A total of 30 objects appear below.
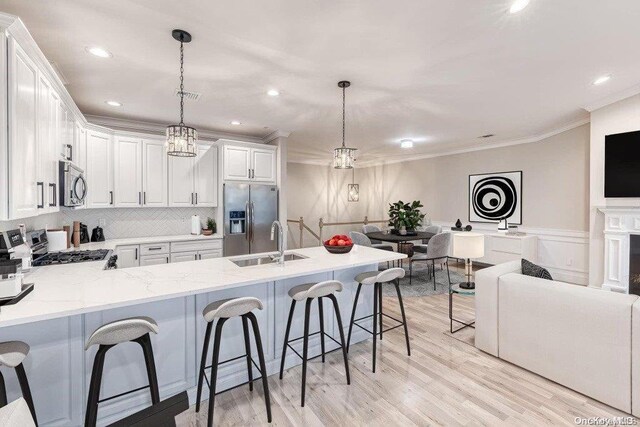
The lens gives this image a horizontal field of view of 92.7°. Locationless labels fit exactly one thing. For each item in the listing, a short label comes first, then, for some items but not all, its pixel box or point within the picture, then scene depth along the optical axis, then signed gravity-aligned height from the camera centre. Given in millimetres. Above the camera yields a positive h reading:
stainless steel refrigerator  4695 -113
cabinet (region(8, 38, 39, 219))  1763 +467
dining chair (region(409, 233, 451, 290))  4910 -612
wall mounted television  3820 +610
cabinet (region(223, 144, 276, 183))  4793 +785
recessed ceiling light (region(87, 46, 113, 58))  2484 +1321
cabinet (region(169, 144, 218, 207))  4656 +494
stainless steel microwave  2826 +252
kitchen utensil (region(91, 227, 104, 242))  4148 -337
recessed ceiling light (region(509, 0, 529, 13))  1942 +1335
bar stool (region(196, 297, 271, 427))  1835 -733
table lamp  3057 -336
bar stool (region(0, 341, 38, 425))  1343 -670
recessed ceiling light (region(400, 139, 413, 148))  6038 +1357
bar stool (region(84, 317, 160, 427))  1521 -688
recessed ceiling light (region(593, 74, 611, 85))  3140 +1389
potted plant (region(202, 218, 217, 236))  5002 -252
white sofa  2008 -908
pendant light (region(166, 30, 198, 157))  2539 +595
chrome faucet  2393 -300
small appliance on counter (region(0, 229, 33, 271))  1914 -258
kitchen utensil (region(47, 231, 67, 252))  3148 -316
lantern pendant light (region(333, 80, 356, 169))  3342 +584
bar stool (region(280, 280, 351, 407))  2207 -674
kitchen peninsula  1684 -694
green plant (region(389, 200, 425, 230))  5383 -85
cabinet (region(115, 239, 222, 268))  4016 -585
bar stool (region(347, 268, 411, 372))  2611 -606
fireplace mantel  3912 -397
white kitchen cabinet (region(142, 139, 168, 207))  4441 +546
